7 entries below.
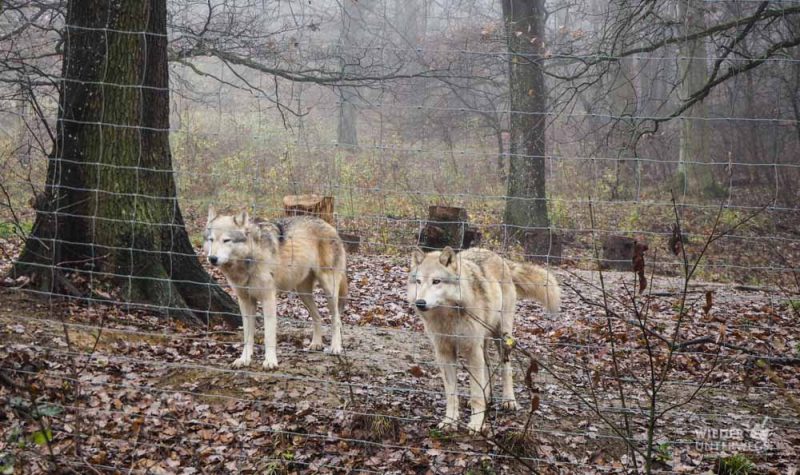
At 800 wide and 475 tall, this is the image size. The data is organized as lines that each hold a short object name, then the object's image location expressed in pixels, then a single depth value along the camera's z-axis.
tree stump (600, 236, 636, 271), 12.33
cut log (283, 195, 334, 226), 9.79
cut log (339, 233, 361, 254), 10.42
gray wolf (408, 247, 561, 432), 5.11
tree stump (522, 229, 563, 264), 12.38
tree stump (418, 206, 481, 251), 10.39
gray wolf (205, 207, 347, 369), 5.99
